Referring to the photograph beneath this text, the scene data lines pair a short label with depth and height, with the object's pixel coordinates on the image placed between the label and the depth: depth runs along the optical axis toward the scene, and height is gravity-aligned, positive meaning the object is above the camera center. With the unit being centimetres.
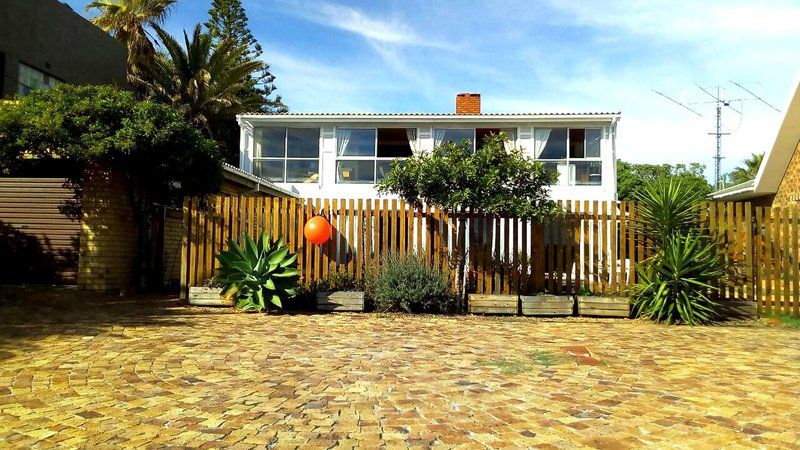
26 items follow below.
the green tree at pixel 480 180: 913 +123
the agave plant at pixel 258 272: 850 -37
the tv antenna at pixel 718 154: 4128 +816
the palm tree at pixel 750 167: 3164 +549
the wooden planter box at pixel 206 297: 909 -83
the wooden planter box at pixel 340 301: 891 -85
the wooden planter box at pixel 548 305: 893 -88
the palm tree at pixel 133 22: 2420 +1013
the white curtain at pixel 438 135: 1927 +414
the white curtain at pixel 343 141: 1950 +393
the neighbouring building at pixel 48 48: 1405 +583
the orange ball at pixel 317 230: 916 +33
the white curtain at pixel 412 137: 1933 +408
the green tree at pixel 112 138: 876 +183
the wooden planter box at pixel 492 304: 899 -87
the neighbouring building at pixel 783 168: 1161 +200
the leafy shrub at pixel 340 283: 946 -59
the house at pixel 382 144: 1852 +385
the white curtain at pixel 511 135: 1901 +413
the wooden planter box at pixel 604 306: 883 -88
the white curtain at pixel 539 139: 1881 +396
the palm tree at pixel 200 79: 2420 +774
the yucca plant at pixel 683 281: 814 -41
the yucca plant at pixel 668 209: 866 +73
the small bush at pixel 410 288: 877 -62
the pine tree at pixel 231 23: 3372 +1416
